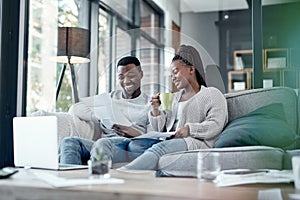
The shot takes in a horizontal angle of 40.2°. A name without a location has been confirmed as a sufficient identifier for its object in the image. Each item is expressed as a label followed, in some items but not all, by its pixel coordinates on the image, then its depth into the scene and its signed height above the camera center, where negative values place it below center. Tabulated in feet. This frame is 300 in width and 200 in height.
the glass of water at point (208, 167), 4.36 -0.65
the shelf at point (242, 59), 22.63 +2.74
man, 7.34 -0.17
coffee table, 3.26 -0.70
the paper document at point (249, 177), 3.90 -0.69
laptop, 5.20 -0.44
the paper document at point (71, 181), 3.65 -0.69
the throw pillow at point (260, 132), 7.00 -0.41
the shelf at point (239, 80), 22.30 +1.57
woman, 7.34 -0.05
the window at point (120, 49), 8.48 +1.41
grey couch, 6.33 -0.79
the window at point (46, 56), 10.43 +1.42
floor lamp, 10.61 +1.60
